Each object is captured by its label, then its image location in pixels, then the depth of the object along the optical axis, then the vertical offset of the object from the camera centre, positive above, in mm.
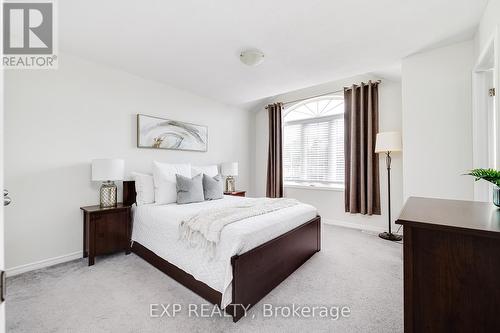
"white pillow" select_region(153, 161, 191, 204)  2911 -223
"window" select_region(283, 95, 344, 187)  4324 +474
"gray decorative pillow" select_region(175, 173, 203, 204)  2935 -321
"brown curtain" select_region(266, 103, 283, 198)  4855 +229
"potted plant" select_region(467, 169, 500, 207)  1154 -74
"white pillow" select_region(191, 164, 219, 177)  3755 -70
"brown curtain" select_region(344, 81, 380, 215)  3715 +260
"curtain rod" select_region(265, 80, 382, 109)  3763 +1375
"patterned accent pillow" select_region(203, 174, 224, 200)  3291 -333
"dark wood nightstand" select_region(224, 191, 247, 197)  4305 -540
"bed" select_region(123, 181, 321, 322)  1676 -786
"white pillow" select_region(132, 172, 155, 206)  2939 -299
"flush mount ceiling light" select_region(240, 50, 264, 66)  2584 +1276
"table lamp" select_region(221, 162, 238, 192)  4355 -63
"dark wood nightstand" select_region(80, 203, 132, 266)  2525 -749
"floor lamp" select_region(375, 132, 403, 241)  3213 +259
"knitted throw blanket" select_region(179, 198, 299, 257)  1812 -488
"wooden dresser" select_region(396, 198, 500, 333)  915 -473
